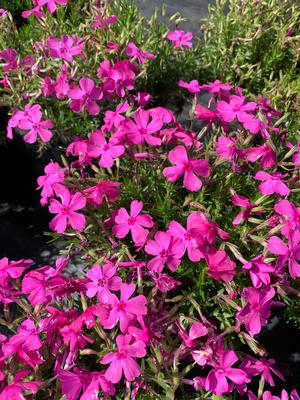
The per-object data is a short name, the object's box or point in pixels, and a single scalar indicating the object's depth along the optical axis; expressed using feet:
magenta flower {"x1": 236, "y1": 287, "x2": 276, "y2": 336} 0.41
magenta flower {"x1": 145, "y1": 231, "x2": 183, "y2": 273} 0.42
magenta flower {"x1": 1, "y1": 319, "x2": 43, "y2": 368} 0.38
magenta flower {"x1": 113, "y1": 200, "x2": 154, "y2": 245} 0.44
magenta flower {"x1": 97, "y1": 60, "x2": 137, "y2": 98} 0.58
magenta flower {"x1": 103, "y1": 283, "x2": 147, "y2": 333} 0.39
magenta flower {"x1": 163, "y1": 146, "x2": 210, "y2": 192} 0.45
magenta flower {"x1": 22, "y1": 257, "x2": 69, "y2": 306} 0.41
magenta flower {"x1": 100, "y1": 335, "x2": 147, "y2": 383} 0.36
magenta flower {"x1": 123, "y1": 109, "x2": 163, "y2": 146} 0.48
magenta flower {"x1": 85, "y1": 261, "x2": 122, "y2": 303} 0.41
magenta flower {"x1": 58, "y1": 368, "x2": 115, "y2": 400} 0.37
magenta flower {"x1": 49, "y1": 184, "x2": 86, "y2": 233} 0.45
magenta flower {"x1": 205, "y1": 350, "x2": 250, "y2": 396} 0.40
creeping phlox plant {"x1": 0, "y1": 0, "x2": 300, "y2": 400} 0.39
